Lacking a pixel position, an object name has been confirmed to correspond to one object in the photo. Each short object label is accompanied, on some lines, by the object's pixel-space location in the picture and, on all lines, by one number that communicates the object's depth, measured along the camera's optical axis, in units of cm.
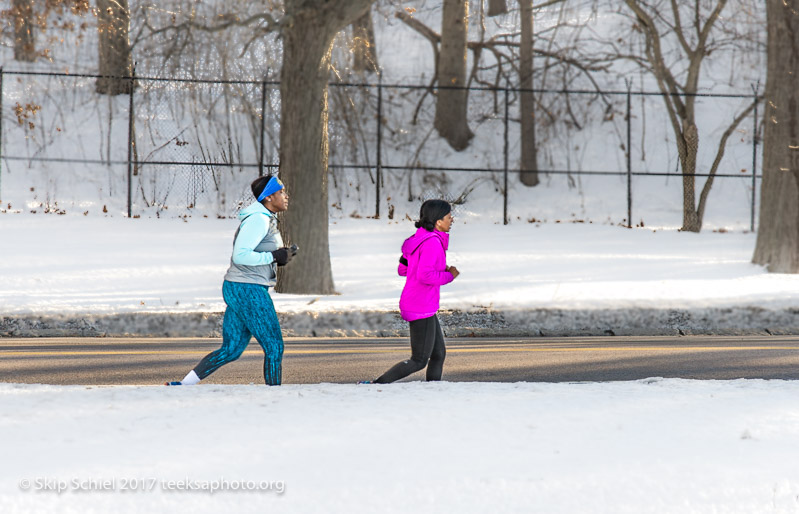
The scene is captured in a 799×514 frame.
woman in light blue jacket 1272
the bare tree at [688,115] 4703
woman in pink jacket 1323
